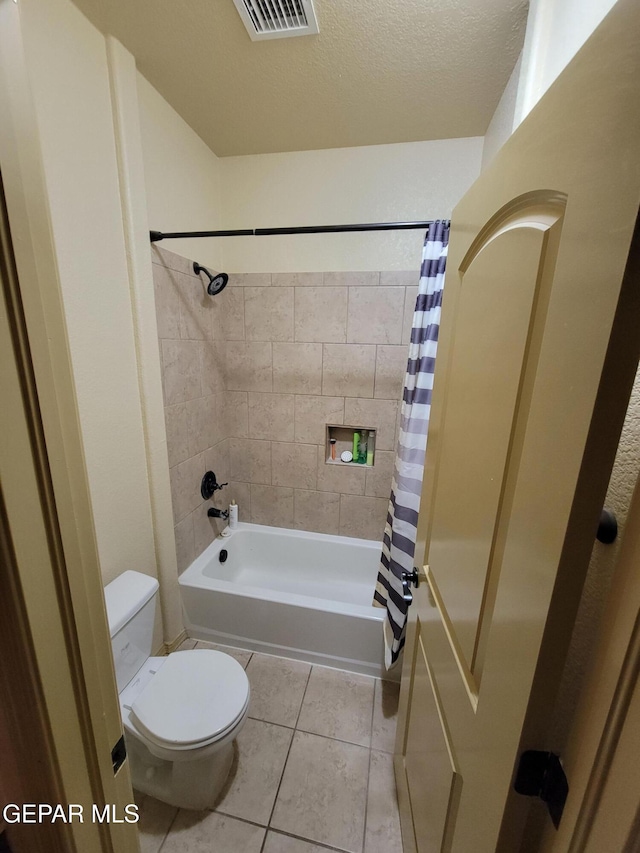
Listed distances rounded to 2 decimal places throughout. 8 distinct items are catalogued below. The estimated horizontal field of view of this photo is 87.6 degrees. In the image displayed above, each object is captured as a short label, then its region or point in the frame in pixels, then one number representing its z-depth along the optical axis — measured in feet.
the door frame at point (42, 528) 1.30
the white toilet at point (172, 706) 3.52
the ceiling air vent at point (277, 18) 3.54
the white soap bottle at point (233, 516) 7.57
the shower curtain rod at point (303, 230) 4.53
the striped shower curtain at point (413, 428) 4.82
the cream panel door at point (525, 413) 1.18
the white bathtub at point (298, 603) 5.52
